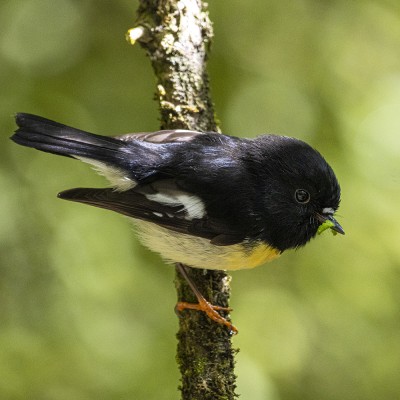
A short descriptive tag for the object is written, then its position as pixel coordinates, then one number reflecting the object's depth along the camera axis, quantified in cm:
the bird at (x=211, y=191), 709
